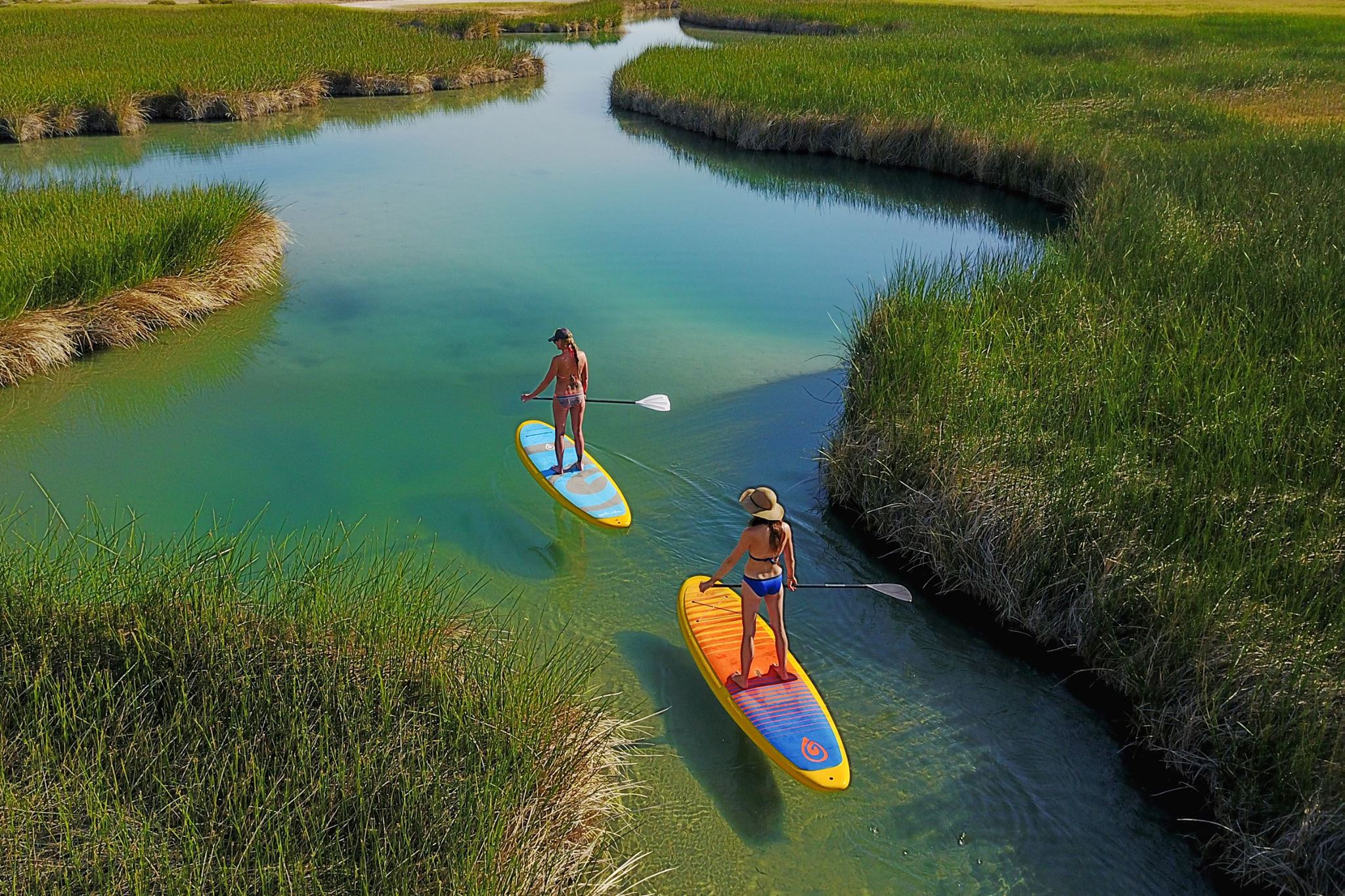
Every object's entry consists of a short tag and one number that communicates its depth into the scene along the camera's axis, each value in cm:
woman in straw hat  504
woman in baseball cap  738
